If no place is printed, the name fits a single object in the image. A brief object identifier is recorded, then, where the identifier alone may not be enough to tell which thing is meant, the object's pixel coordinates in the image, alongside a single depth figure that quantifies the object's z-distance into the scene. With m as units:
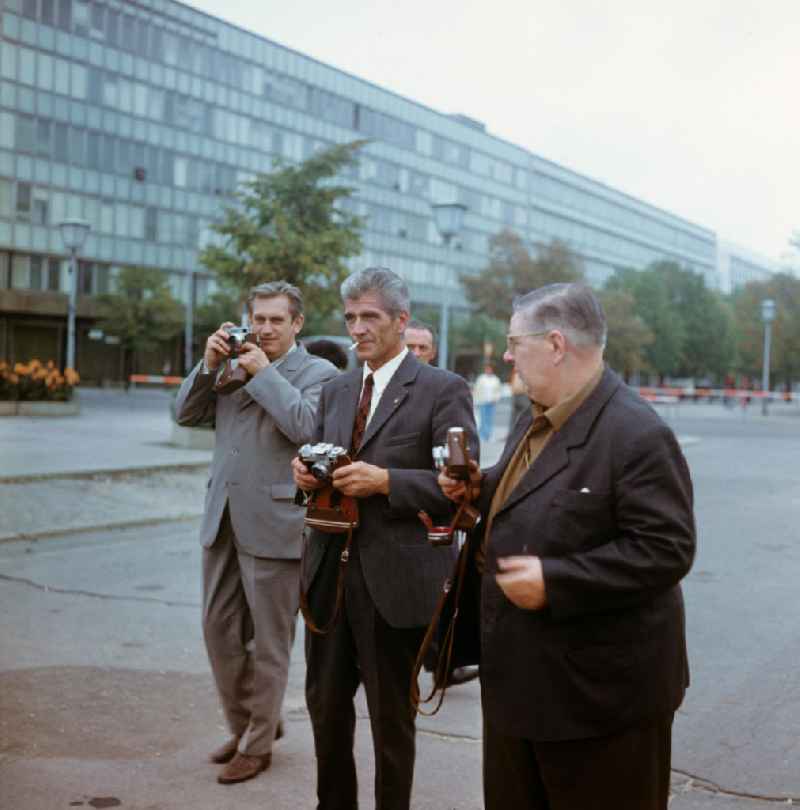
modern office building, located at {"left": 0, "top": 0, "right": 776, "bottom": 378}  59.31
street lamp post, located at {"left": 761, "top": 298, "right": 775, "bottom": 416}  41.72
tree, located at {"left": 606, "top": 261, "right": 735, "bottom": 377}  84.00
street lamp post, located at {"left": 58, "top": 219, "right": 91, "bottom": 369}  28.14
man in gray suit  4.40
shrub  25.91
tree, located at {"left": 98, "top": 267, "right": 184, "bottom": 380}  57.97
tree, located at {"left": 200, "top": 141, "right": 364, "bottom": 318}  21.97
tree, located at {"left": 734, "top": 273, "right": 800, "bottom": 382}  54.34
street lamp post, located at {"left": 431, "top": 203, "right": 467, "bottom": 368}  20.51
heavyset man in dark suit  2.53
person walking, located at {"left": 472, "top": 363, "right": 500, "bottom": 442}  23.50
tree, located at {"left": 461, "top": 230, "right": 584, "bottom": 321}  61.09
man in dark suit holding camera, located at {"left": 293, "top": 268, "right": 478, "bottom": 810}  3.57
